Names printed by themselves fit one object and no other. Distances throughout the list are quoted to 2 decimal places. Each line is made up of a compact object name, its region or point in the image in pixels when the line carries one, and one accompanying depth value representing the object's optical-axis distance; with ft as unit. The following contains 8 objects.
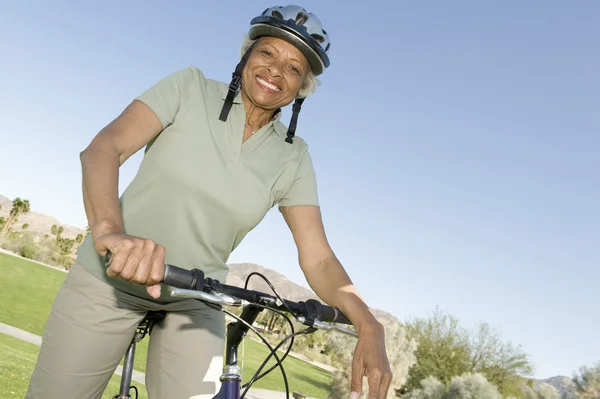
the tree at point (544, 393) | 59.98
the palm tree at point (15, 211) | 194.18
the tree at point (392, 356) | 73.00
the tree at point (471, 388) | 62.64
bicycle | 5.46
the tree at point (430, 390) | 68.49
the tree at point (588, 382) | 56.85
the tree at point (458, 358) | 79.56
